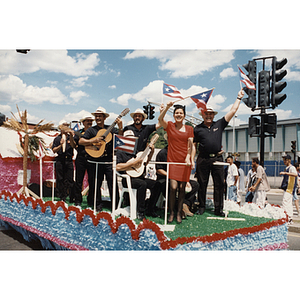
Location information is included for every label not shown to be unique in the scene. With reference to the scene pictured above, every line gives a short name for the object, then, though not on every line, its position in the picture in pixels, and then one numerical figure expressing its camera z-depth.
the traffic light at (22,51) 5.76
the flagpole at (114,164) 3.85
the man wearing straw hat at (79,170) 6.07
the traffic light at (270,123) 7.16
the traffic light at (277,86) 6.56
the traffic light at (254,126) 7.31
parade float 3.38
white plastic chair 4.54
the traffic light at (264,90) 6.72
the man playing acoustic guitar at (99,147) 5.36
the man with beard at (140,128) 5.12
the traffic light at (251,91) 6.67
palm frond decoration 6.70
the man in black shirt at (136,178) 4.68
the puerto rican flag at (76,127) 8.44
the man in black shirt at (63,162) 7.07
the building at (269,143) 30.28
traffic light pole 7.14
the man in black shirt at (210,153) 5.32
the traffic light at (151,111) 10.78
